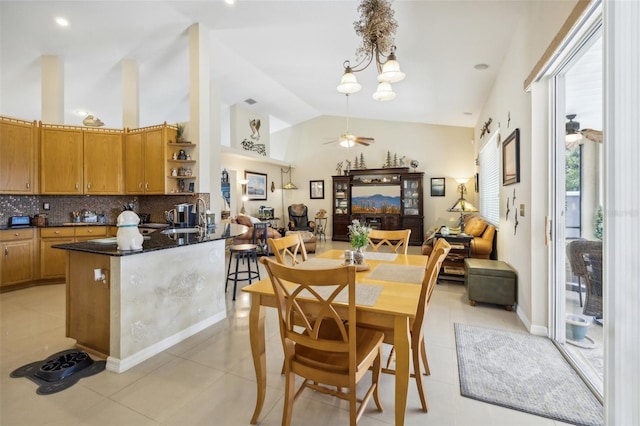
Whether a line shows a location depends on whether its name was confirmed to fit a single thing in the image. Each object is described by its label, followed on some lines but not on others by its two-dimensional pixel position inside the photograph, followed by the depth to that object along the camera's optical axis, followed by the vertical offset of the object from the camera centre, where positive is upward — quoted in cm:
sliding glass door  203 +3
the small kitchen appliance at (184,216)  377 -6
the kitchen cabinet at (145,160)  450 +84
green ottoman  323 -83
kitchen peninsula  214 -69
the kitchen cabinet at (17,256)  386 -61
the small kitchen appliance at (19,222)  405 -14
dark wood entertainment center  825 +35
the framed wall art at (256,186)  840 +80
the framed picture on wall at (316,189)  972 +77
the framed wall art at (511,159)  305 +61
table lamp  486 +6
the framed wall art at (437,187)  820 +71
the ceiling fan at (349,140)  540 +137
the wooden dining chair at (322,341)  128 -65
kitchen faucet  391 -7
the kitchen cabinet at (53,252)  420 -59
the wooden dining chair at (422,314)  150 -57
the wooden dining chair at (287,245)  212 -26
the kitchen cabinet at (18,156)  393 +79
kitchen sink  329 -23
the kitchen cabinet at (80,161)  434 +81
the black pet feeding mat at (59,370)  196 -116
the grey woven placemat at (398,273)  182 -42
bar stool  383 -49
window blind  487 +59
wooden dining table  138 -50
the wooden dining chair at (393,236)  279 -23
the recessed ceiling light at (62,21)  360 +243
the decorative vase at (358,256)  215 -34
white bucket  234 -96
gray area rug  173 -117
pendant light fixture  251 +162
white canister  215 -16
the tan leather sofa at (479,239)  447 -44
